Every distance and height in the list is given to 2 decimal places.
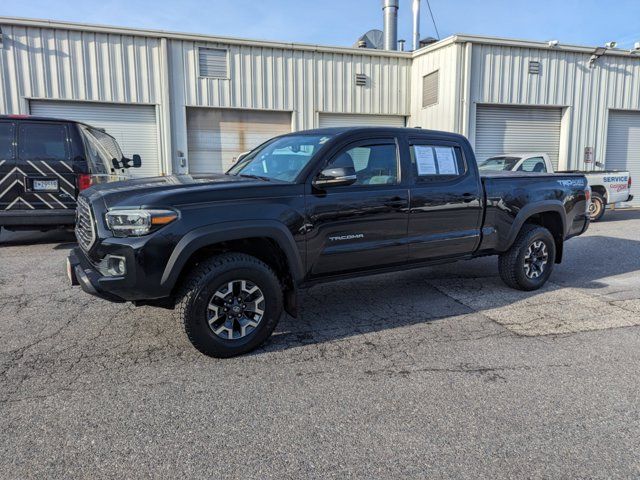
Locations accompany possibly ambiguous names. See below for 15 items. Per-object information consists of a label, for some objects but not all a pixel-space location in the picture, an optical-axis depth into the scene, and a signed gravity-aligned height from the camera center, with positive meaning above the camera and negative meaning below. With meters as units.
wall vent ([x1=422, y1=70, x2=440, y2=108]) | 14.75 +2.50
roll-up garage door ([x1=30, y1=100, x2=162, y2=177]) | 12.83 +1.36
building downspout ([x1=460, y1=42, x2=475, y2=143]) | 14.12 +2.08
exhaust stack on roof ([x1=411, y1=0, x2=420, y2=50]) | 19.03 +5.69
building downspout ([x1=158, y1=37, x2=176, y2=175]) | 12.98 +1.57
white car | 11.82 -0.17
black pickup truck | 3.56 -0.43
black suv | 7.36 +0.03
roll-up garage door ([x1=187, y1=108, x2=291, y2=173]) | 13.87 +1.13
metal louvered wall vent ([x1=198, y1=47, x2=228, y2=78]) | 13.46 +2.97
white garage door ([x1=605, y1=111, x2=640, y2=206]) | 16.77 +0.95
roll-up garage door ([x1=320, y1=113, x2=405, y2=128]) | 15.02 +1.63
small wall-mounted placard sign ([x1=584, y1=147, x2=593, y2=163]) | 16.23 +0.59
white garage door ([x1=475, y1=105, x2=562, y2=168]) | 15.35 +1.32
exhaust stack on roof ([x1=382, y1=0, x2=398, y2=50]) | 18.56 +5.48
